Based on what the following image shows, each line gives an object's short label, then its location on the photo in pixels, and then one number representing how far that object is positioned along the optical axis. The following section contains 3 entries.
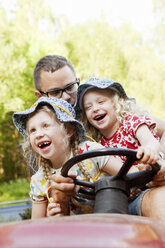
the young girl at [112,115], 2.24
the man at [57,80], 2.73
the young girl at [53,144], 2.04
